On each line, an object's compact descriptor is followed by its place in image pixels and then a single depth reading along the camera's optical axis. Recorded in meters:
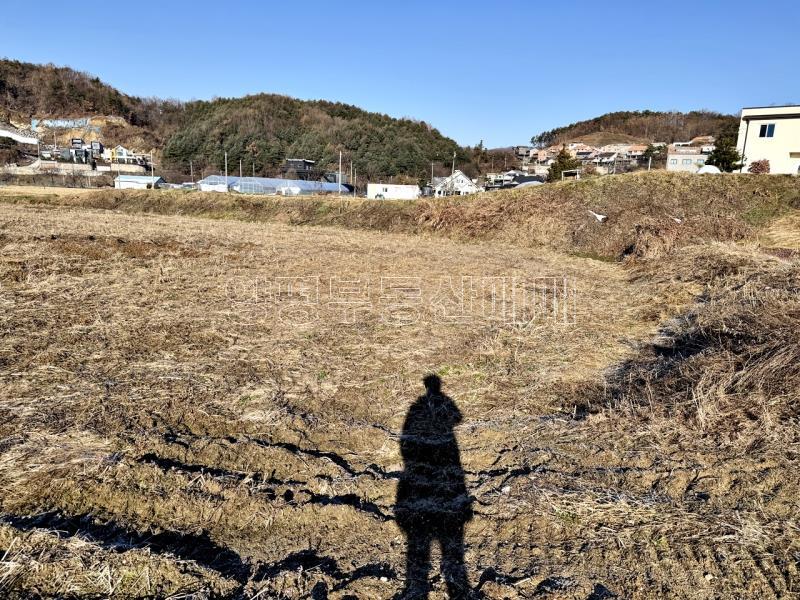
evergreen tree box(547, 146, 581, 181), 36.96
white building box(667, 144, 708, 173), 44.28
